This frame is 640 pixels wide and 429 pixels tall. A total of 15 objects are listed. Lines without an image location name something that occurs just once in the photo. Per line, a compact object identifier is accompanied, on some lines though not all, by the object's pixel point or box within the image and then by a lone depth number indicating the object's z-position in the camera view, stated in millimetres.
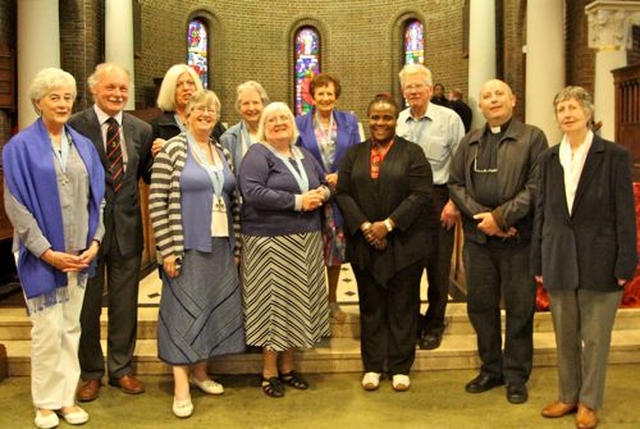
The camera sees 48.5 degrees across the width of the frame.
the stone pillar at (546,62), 8609
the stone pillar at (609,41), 8211
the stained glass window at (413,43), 15633
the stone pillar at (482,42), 10930
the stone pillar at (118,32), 10547
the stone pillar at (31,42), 9055
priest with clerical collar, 3703
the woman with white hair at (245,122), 4066
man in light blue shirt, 4230
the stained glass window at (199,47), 15688
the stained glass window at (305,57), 16422
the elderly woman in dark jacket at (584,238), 3273
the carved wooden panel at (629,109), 7757
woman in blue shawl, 3281
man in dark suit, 3795
